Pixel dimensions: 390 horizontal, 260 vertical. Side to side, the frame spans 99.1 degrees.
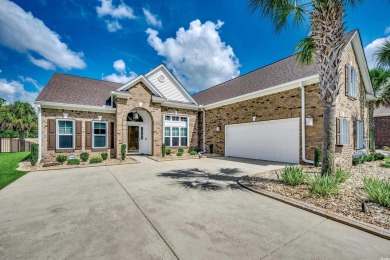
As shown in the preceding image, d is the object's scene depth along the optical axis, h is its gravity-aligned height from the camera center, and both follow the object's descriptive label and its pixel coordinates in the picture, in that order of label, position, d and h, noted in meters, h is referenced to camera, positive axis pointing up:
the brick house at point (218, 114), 8.89 +1.15
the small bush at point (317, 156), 7.85 -1.13
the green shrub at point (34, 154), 8.59 -1.19
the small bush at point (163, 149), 12.23 -1.33
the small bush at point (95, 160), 9.77 -1.71
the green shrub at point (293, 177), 5.03 -1.38
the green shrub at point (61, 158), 9.74 -1.59
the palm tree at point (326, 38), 5.23 +3.06
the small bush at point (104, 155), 10.65 -1.54
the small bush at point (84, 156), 10.34 -1.56
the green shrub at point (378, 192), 3.61 -1.36
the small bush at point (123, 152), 10.55 -1.32
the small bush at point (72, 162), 9.54 -1.78
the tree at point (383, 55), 8.55 +4.05
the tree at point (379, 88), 13.10 +3.61
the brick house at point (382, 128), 20.19 +0.54
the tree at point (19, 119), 17.89 +1.36
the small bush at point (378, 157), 10.70 -1.59
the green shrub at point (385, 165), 8.33 -1.66
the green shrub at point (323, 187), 4.15 -1.38
